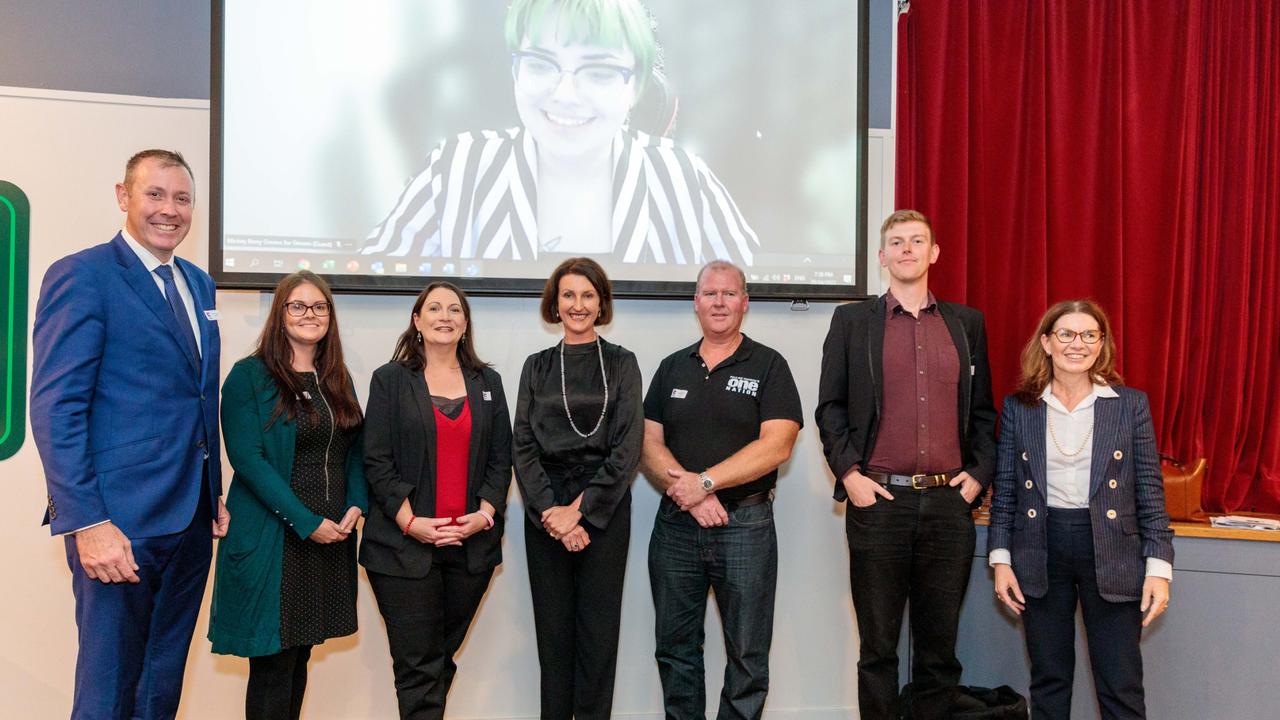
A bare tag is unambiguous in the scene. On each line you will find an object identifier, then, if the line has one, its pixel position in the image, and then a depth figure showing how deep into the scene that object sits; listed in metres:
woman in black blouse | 2.51
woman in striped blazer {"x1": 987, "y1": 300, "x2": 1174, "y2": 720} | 2.35
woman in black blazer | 2.41
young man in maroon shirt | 2.54
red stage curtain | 3.38
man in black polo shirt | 2.57
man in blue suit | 1.89
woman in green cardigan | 2.22
